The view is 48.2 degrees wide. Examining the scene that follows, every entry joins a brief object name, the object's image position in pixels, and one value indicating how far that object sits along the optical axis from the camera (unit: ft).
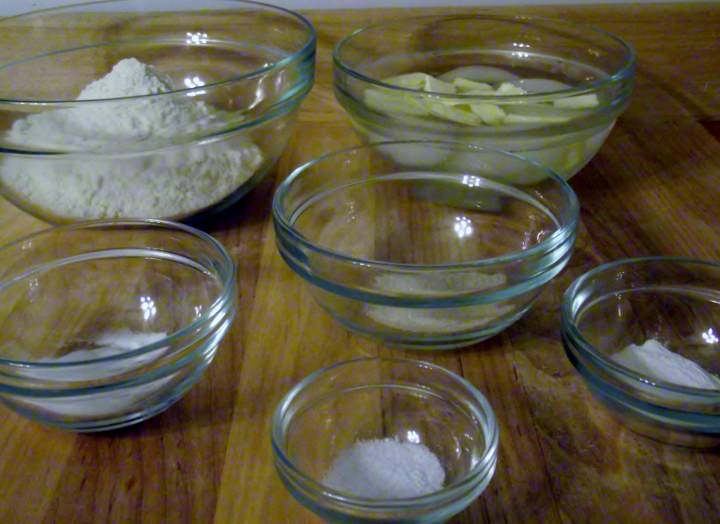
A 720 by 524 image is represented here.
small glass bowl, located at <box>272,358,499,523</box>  1.69
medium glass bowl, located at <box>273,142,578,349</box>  1.86
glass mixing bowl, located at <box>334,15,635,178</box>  2.49
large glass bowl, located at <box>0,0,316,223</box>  2.29
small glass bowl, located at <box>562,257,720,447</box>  1.78
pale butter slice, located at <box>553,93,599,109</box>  2.49
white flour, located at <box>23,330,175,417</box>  1.65
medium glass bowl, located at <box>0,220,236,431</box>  2.07
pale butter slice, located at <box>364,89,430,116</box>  2.51
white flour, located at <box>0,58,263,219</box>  2.27
